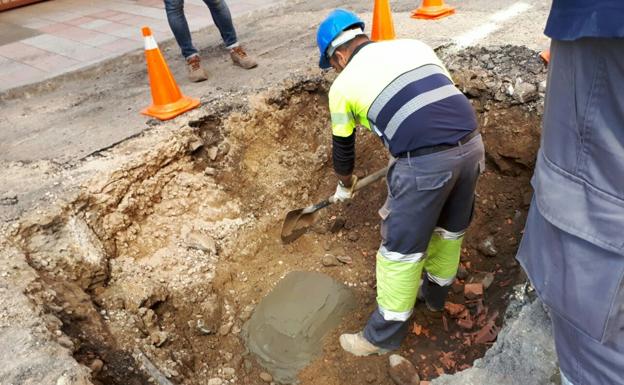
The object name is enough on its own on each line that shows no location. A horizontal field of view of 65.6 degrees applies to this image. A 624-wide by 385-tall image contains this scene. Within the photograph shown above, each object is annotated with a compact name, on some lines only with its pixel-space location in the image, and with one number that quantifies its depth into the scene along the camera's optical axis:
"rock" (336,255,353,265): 3.71
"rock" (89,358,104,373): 2.35
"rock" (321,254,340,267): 3.69
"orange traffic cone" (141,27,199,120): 3.97
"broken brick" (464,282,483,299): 3.28
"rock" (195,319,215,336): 3.18
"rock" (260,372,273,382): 3.00
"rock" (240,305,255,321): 3.36
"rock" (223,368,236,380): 2.98
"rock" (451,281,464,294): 3.40
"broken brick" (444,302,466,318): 3.23
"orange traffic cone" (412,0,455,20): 5.39
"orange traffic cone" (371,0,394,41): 4.70
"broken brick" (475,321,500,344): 2.95
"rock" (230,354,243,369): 3.07
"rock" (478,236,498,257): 3.56
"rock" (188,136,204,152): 3.75
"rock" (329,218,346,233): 3.96
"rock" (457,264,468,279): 3.51
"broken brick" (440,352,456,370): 2.88
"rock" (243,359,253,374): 3.06
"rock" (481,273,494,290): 3.37
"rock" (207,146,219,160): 3.81
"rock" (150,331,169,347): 2.85
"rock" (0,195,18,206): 3.16
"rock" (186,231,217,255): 3.49
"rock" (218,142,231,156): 3.88
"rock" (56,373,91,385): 2.07
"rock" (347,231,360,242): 3.91
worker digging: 2.30
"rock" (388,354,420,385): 2.75
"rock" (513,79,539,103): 3.74
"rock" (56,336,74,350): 2.32
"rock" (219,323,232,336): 3.26
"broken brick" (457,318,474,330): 3.14
